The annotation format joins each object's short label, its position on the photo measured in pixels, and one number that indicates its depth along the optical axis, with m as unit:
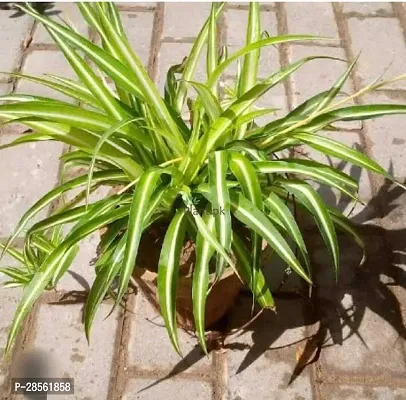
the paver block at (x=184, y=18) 2.82
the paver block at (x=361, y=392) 1.77
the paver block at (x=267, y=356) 1.78
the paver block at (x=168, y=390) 1.76
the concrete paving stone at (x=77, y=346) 1.79
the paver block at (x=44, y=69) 2.54
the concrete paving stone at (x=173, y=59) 2.61
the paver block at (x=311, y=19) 2.82
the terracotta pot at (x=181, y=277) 1.60
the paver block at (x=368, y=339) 1.83
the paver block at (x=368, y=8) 2.93
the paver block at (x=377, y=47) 2.65
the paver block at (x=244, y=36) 2.66
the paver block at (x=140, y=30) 2.73
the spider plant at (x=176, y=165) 1.38
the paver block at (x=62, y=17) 2.77
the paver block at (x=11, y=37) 2.67
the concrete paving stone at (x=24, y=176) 2.17
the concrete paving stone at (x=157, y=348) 1.82
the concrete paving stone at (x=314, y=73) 2.58
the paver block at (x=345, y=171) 2.20
